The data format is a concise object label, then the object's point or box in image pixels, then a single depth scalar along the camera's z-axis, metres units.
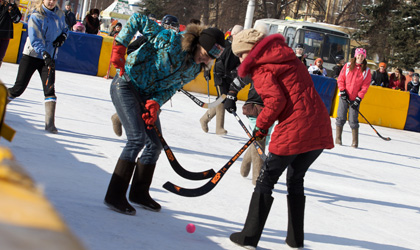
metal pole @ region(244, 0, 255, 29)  23.83
